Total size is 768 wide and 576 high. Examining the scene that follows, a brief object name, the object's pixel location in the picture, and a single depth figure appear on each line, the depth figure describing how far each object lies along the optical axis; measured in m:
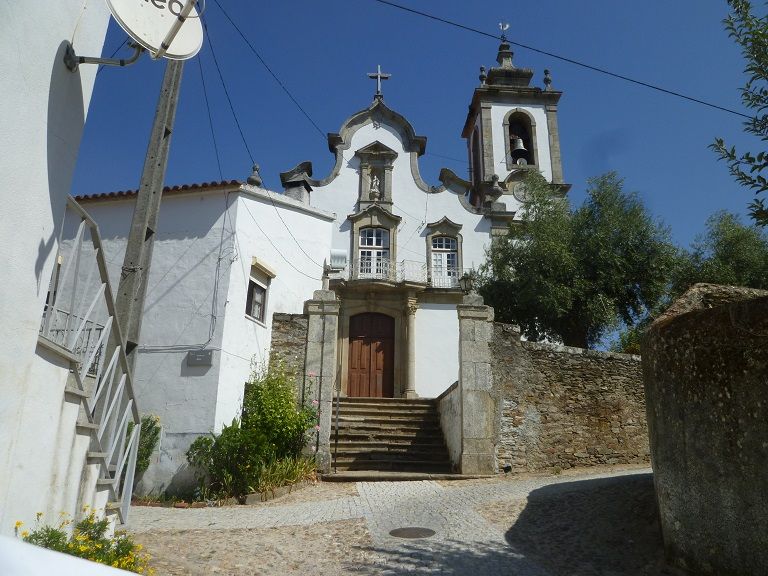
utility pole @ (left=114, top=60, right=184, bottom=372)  6.23
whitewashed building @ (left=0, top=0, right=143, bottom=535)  2.95
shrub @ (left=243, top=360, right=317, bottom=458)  8.62
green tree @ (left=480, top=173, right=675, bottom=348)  13.77
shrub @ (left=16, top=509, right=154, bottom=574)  3.11
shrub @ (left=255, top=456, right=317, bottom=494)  7.76
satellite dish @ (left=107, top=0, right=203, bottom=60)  3.65
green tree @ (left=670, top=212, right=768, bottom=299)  14.72
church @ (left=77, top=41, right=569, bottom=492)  8.98
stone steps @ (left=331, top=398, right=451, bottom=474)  9.62
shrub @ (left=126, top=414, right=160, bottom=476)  8.15
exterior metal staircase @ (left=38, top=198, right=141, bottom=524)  3.83
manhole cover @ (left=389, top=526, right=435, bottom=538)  5.22
